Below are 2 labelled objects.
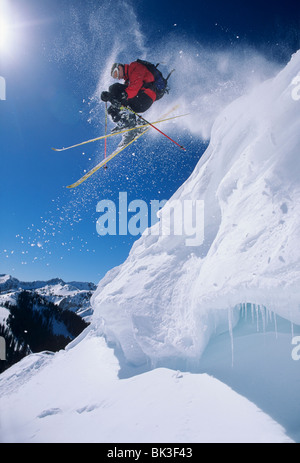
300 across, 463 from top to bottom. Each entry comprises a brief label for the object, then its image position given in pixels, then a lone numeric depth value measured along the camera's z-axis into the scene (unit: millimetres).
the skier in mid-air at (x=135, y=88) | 6355
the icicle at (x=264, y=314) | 3918
